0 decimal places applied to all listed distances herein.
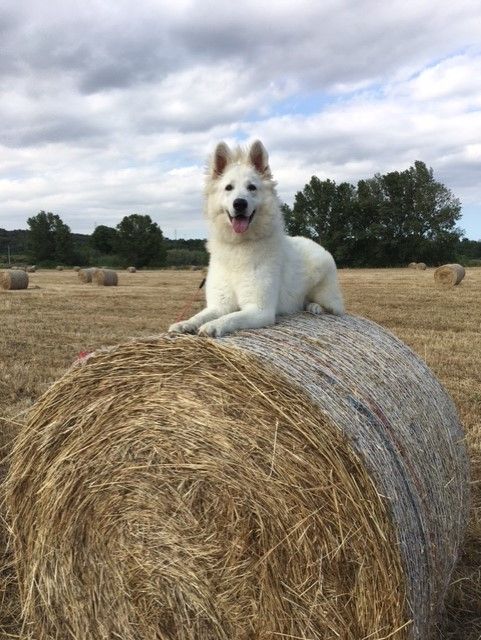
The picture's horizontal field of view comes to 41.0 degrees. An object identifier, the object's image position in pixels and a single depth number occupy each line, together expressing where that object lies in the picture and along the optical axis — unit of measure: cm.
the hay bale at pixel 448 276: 2120
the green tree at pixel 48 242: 5766
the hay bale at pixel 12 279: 2067
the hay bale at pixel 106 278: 2478
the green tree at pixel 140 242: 5566
